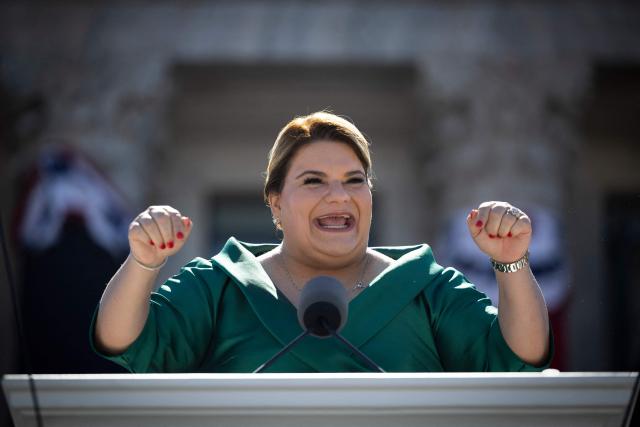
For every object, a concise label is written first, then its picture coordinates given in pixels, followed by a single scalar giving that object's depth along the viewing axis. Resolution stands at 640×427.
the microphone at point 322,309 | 4.04
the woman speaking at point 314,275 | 4.46
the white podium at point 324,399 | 3.46
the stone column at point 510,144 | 14.61
